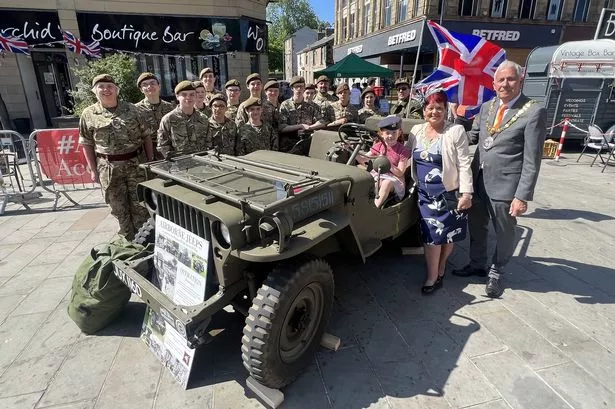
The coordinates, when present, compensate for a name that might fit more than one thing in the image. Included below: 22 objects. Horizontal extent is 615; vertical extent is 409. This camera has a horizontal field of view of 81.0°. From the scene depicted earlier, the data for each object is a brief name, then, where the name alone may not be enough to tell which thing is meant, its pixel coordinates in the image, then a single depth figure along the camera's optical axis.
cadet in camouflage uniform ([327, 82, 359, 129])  6.21
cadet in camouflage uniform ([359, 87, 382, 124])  6.38
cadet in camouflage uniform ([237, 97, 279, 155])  4.46
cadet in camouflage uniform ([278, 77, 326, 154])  5.07
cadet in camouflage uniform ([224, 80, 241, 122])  5.41
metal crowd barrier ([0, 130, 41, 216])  5.99
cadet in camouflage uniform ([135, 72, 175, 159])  4.85
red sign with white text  6.19
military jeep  2.09
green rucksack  2.85
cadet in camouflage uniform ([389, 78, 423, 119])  7.49
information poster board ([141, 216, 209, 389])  2.36
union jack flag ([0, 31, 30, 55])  11.28
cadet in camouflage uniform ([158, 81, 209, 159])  4.12
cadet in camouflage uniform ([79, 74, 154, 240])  4.02
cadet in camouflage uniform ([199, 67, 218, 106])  6.11
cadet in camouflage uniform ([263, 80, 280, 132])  5.10
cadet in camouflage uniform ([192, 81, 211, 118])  5.23
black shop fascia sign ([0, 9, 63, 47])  11.42
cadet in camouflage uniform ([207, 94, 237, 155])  4.39
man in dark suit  3.06
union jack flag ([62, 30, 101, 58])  11.34
